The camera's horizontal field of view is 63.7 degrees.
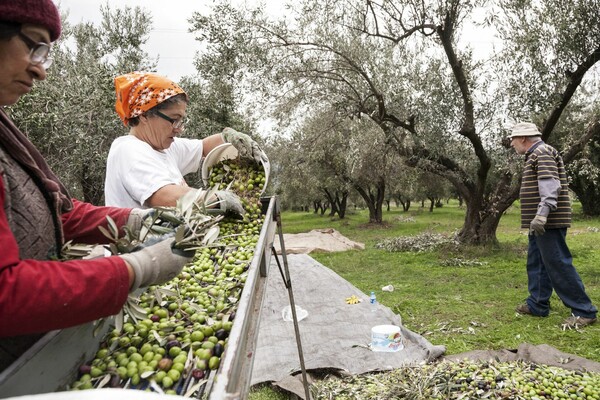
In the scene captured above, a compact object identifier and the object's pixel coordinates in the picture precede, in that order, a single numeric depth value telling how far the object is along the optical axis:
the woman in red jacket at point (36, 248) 1.24
